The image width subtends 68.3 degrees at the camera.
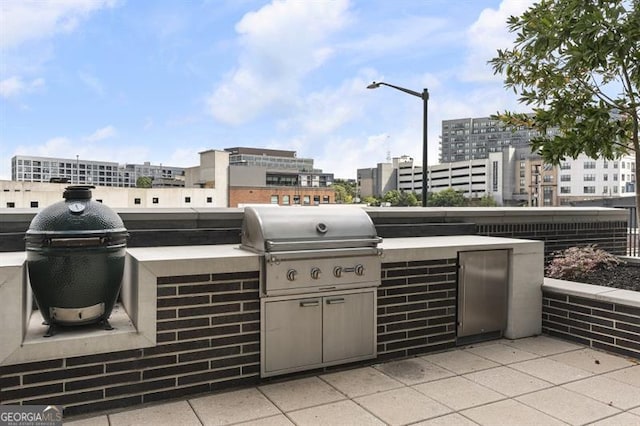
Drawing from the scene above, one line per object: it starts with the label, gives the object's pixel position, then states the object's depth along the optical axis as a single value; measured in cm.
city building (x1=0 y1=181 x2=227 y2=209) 4878
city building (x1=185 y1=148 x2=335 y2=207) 6581
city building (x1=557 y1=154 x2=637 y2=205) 9931
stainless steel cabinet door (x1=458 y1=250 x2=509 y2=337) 501
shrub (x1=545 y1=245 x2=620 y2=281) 619
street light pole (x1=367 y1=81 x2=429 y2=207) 1211
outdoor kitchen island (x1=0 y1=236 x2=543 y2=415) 330
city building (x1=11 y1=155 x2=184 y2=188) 9588
